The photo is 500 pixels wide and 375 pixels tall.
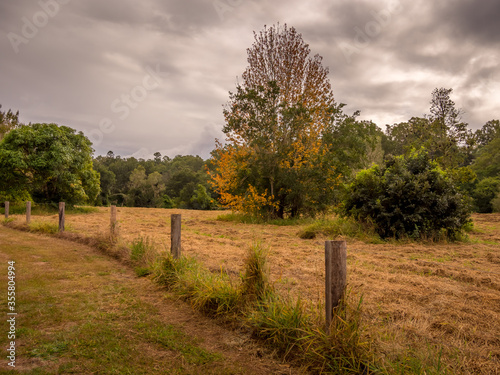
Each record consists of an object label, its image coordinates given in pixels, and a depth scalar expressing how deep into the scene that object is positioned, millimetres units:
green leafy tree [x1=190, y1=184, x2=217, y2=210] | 37125
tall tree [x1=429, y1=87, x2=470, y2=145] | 21766
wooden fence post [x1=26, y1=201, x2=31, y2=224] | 12466
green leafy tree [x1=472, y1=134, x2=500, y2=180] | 34469
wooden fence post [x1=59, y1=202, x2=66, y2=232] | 10609
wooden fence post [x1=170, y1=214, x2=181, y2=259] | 5832
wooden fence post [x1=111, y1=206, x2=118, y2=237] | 8445
